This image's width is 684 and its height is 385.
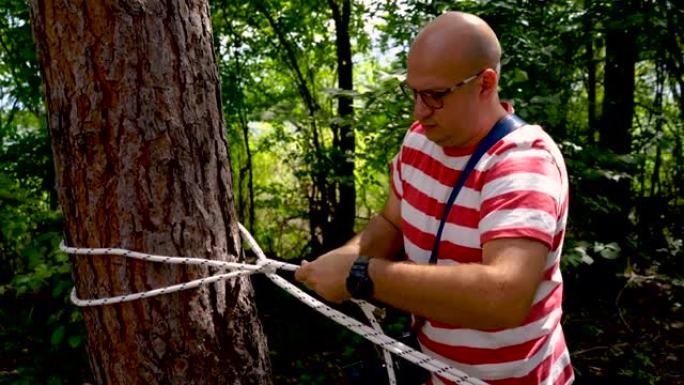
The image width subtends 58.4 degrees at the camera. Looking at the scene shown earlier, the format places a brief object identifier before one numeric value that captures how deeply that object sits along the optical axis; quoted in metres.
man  1.30
